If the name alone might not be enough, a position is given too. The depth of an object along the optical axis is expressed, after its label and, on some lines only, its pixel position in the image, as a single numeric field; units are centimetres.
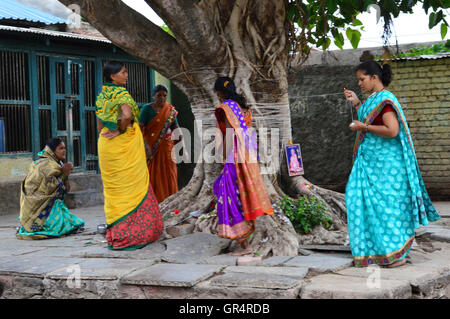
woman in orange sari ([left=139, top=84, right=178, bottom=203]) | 715
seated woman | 651
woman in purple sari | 486
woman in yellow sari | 538
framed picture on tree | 627
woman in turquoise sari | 443
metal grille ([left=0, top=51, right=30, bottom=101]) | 919
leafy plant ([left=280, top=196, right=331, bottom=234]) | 560
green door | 995
